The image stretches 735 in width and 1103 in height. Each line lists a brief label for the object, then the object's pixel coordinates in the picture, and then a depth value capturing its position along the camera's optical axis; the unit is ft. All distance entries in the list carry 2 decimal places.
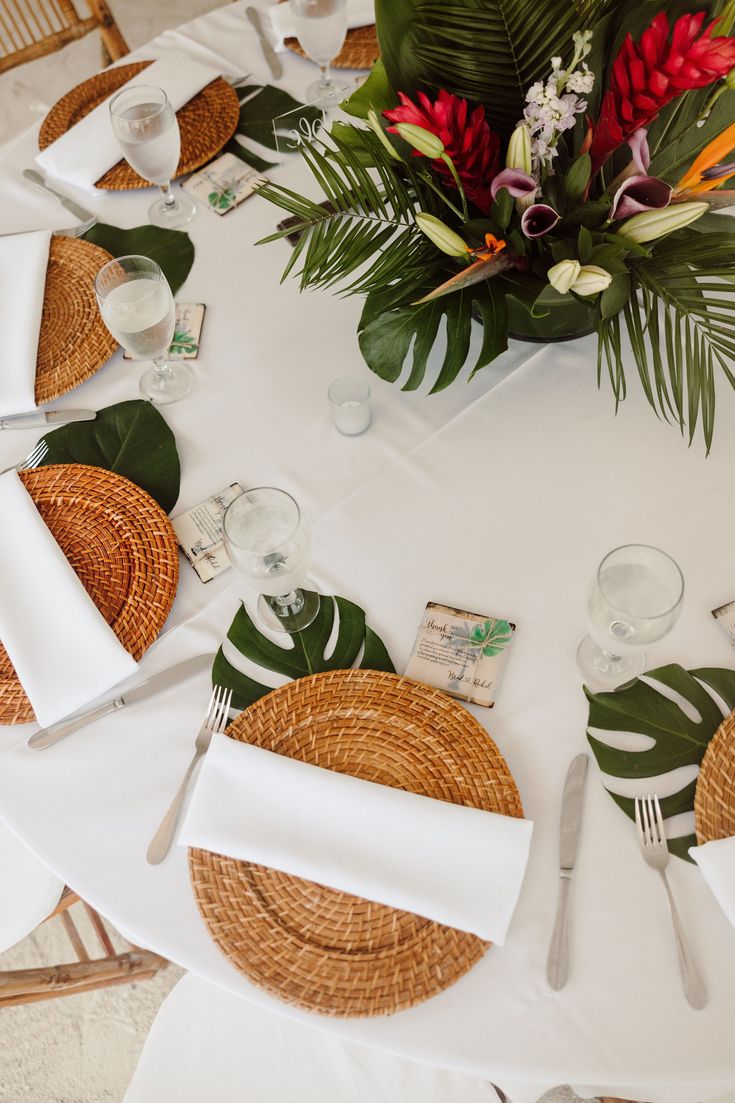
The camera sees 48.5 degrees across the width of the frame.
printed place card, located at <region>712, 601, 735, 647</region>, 2.71
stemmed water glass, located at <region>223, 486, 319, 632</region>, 2.61
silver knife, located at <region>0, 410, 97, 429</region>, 3.41
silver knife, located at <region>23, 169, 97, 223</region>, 4.06
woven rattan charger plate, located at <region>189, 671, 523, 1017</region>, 2.22
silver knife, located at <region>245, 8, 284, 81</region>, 4.45
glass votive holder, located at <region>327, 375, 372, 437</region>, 3.22
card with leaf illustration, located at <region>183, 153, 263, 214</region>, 4.03
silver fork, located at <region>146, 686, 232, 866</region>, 2.50
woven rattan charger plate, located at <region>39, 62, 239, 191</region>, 4.15
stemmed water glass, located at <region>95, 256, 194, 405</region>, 3.22
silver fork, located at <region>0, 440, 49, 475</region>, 3.31
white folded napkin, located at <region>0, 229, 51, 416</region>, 3.45
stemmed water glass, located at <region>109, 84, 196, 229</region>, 3.55
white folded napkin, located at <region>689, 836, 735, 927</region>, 2.24
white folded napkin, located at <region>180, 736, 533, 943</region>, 2.29
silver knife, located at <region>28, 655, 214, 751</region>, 2.72
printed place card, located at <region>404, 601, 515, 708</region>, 2.71
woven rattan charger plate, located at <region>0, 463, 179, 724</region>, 2.88
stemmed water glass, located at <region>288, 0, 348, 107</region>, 3.82
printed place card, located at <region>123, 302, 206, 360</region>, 3.59
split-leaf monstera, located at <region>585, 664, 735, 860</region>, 2.49
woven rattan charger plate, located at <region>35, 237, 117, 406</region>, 3.52
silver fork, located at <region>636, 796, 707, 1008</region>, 2.17
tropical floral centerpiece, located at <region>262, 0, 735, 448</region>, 2.52
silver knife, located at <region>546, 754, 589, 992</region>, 2.24
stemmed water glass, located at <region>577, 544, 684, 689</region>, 2.44
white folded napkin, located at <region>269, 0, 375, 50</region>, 4.47
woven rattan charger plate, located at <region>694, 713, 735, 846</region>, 2.35
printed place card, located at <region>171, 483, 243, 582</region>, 3.05
